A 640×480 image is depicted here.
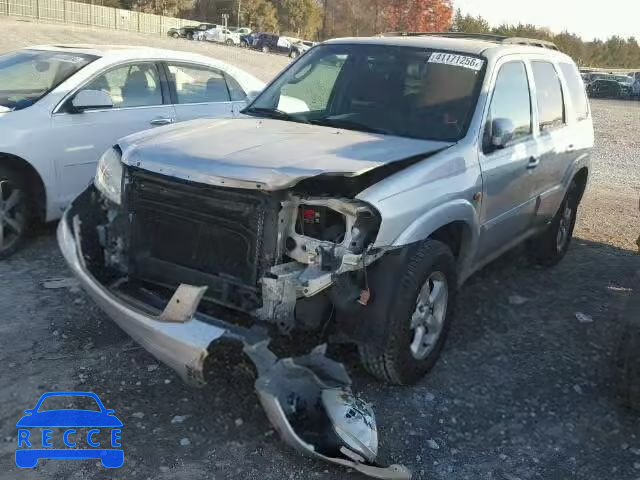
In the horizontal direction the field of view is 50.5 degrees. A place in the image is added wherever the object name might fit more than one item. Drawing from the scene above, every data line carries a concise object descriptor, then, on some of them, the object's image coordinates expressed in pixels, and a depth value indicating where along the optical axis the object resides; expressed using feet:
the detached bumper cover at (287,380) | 9.96
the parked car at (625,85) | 128.67
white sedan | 17.90
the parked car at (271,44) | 168.55
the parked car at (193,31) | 171.22
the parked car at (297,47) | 169.99
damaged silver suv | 10.87
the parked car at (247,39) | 176.76
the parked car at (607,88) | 129.18
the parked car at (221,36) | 170.40
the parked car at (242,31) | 187.21
